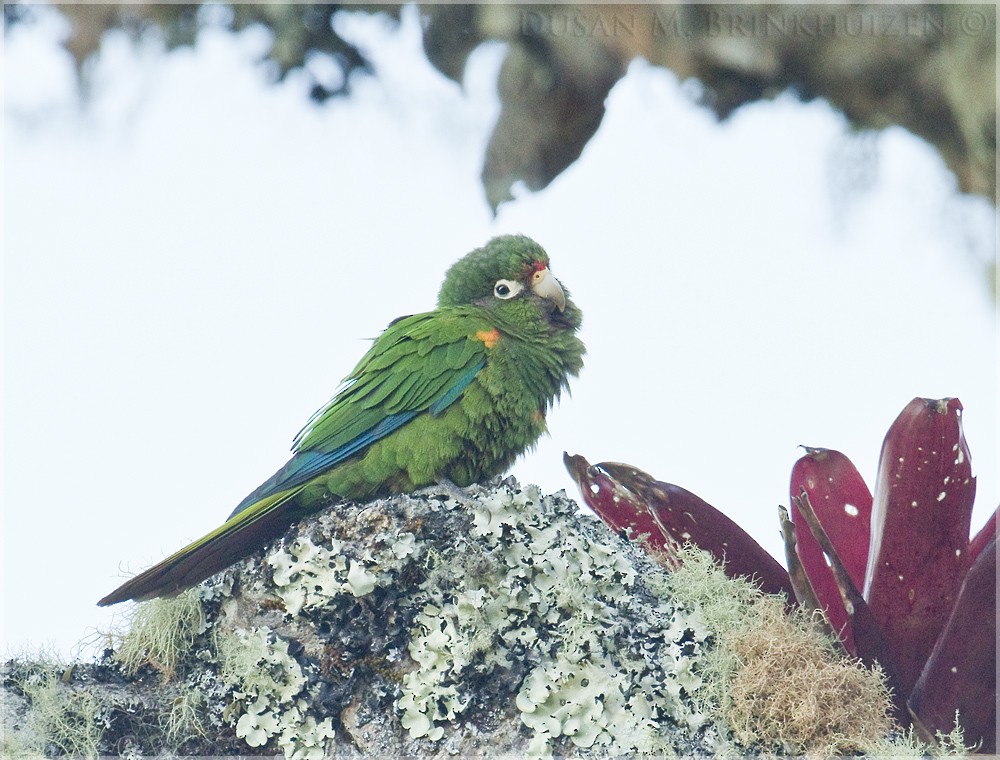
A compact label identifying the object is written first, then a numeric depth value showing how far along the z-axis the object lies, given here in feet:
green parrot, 23.45
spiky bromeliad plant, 23.20
